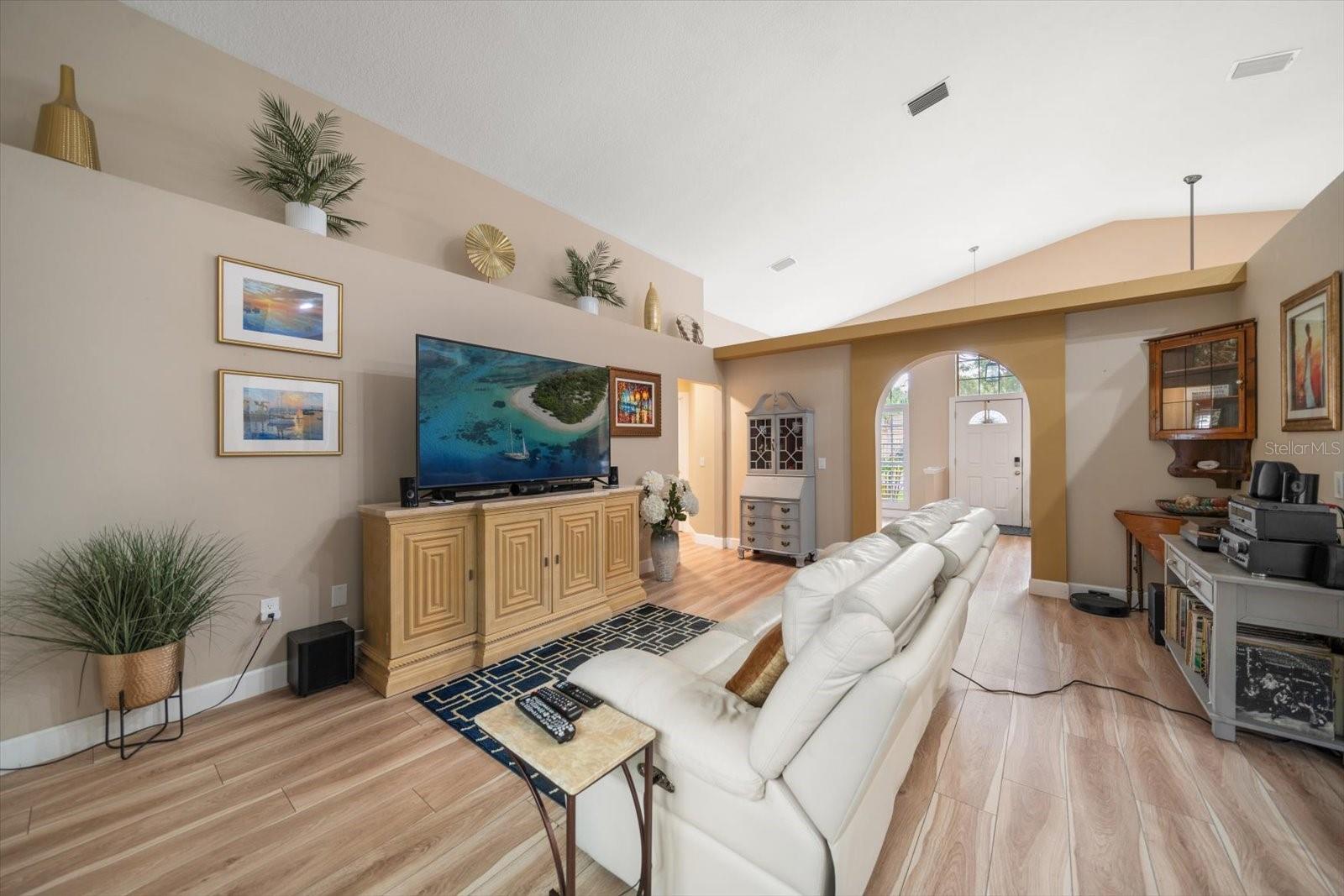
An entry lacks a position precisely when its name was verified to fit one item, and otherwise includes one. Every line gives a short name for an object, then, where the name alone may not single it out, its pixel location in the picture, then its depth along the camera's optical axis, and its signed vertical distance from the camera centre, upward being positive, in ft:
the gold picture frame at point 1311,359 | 7.46 +1.49
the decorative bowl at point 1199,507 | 10.62 -1.36
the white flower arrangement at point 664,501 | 13.84 -1.57
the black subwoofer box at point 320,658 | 7.86 -3.51
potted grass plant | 6.22 -2.11
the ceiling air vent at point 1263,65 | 9.62 +7.87
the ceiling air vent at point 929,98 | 10.30 +7.73
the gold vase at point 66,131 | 6.61 +4.45
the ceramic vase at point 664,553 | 14.71 -3.20
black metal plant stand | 6.28 -3.93
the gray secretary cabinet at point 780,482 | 16.76 -1.23
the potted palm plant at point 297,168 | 8.57 +5.22
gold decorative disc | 11.65 +4.91
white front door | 23.45 -0.41
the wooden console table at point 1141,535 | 10.69 -2.02
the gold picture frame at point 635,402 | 14.70 +1.48
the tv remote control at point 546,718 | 3.68 -2.18
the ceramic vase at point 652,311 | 16.08 +4.66
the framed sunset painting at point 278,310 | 7.77 +2.41
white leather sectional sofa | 3.36 -2.28
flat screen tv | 9.19 +0.70
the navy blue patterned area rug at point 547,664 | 7.41 -4.10
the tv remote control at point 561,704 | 4.01 -2.22
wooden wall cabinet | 10.44 +1.15
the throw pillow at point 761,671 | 4.46 -2.11
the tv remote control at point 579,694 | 4.26 -2.26
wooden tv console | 8.29 -2.61
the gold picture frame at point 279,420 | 7.74 +0.52
